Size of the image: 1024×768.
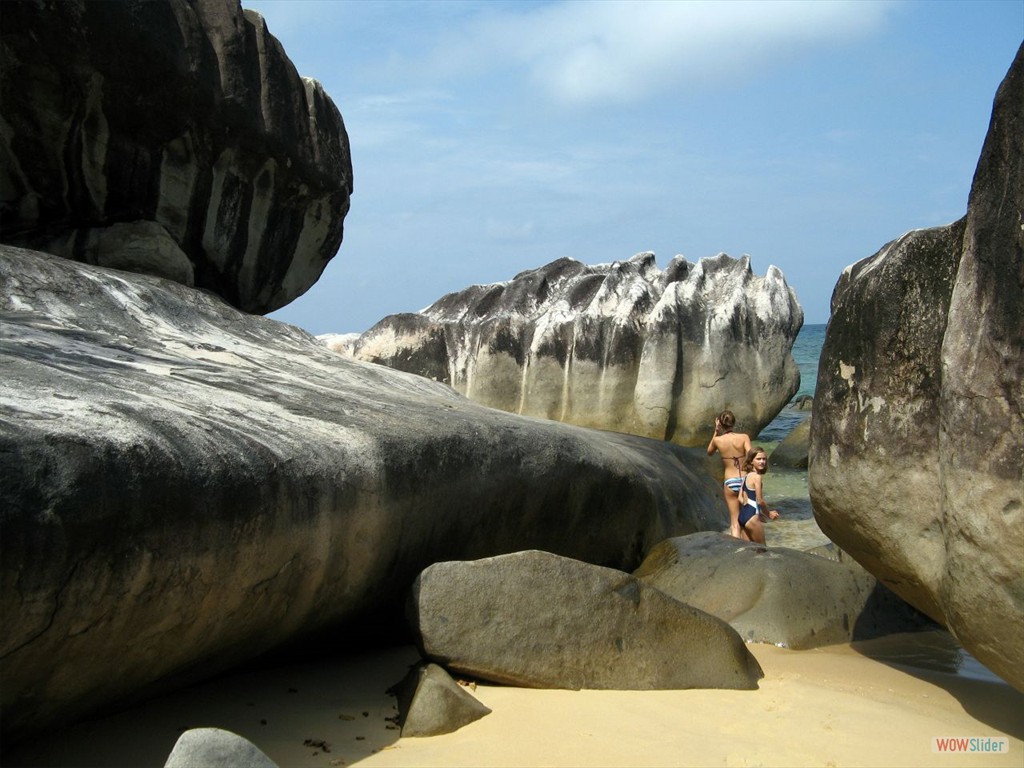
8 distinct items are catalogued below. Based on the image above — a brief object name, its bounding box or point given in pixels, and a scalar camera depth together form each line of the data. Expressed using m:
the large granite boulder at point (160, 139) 6.35
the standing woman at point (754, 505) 7.84
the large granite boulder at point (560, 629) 4.00
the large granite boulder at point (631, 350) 13.76
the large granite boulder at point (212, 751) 2.45
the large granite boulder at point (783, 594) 5.39
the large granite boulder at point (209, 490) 2.97
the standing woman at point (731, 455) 8.04
